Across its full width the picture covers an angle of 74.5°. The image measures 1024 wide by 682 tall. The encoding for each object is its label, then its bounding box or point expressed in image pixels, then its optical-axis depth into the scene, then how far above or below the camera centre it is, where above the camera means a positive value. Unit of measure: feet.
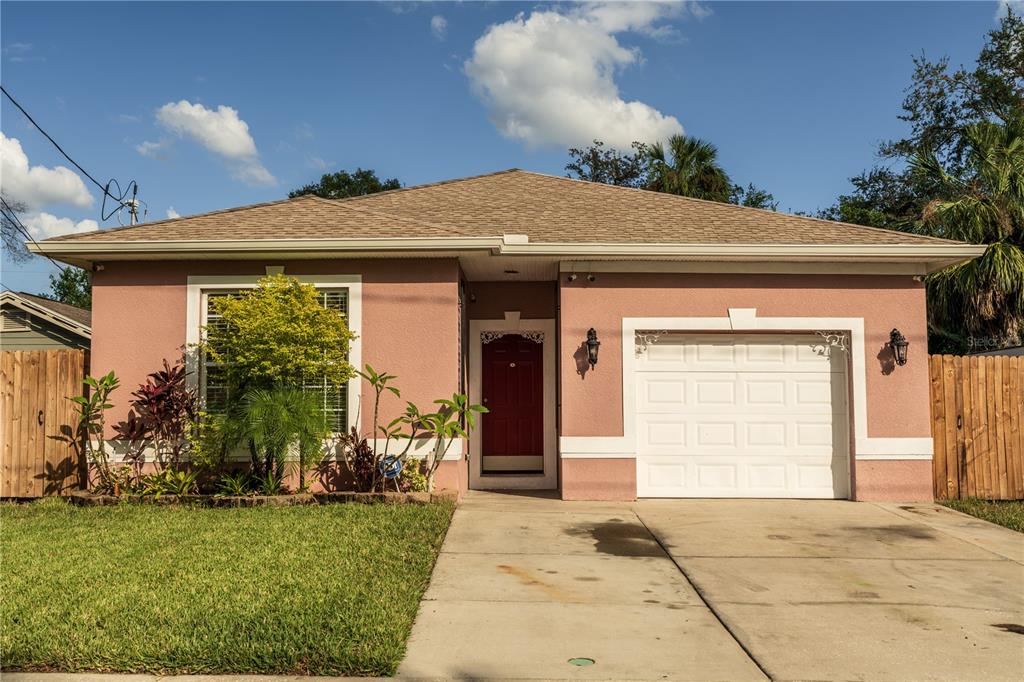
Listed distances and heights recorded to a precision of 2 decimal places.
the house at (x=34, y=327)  47.21 +3.81
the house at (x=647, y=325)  27.27 +2.24
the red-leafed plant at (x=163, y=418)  25.76 -1.49
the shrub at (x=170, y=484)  25.63 -4.00
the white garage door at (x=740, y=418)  28.45 -1.71
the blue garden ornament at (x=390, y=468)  25.59 -3.39
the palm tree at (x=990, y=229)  39.83 +8.95
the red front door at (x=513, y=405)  33.09 -1.31
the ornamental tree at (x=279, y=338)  24.54 +1.54
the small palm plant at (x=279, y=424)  23.95 -1.62
